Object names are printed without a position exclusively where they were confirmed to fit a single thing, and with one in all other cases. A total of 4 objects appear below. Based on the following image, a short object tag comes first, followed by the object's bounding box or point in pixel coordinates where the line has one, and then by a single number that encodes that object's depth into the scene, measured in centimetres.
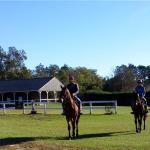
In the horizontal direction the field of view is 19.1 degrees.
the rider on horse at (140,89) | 2189
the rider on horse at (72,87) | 1939
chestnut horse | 1859
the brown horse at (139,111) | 2164
